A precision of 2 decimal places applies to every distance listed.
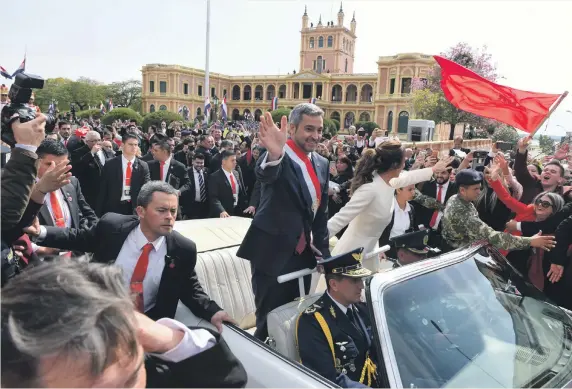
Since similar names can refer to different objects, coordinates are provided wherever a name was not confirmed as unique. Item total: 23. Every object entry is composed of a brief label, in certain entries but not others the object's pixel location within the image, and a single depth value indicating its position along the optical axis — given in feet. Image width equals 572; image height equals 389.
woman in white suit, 10.89
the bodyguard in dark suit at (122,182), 17.95
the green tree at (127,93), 282.52
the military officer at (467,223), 11.07
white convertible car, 5.91
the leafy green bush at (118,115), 108.86
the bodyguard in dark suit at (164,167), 21.07
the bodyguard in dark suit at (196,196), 21.11
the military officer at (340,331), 7.01
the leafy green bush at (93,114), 134.47
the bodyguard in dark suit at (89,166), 19.57
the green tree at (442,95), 79.36
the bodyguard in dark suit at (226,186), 19.81
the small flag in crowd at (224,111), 89.13
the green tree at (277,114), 146.77
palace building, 220.84
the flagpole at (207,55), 95.38
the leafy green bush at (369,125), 163.36
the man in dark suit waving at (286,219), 8.96
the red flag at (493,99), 18.62
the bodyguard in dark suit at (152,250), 8.21
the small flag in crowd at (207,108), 90.96
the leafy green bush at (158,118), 117.29
